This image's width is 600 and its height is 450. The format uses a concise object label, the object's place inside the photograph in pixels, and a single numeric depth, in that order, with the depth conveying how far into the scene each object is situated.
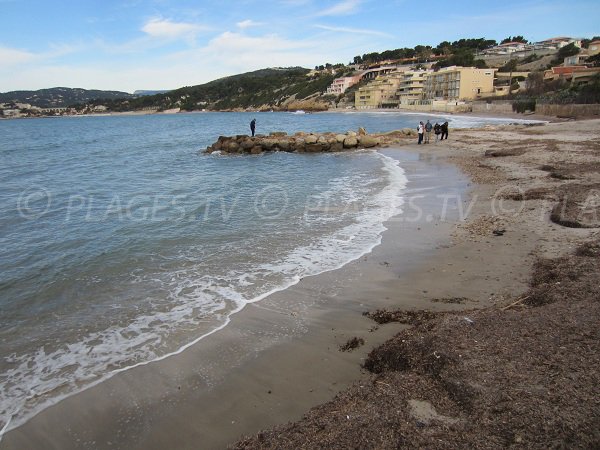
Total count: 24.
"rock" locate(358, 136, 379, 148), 33.03
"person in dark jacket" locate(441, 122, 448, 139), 31.33
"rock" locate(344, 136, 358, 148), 33.19
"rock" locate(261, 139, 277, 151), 34.62
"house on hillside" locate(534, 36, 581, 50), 151.75
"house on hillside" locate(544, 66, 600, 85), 65.69
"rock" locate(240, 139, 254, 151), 34.59
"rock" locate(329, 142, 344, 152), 32.84
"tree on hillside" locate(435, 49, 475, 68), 128.31
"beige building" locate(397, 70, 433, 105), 119.28
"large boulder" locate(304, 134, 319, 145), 33.28
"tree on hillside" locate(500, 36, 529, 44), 182.88
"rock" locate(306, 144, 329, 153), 32.91
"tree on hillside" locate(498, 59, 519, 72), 109.89
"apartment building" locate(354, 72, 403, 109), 132.75
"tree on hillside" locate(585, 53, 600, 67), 80.48
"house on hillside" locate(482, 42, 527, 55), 152.38
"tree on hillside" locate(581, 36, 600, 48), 124.46
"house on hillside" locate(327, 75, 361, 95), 172.00
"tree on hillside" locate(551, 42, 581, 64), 108.60
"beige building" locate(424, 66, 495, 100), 96.44
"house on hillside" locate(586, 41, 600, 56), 97.56
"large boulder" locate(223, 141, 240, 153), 34.91
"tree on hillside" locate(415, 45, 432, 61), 172.49
